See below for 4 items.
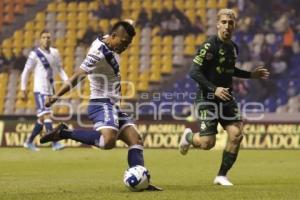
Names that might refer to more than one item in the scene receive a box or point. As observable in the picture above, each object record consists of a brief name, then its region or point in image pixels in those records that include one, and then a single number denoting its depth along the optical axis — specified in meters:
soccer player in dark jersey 18.20
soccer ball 15.92
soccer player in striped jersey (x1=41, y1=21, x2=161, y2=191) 16.50
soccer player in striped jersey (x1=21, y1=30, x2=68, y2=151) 33.81
